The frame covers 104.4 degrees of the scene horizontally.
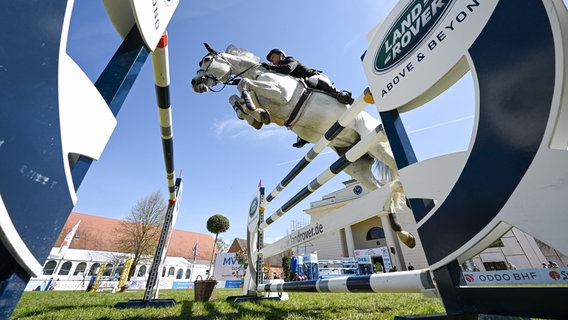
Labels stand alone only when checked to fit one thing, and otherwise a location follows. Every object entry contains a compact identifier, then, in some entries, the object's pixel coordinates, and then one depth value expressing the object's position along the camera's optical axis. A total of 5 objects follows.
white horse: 2.04
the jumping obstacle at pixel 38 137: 0.46
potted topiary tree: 3.56
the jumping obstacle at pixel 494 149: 0.51
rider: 2.29
